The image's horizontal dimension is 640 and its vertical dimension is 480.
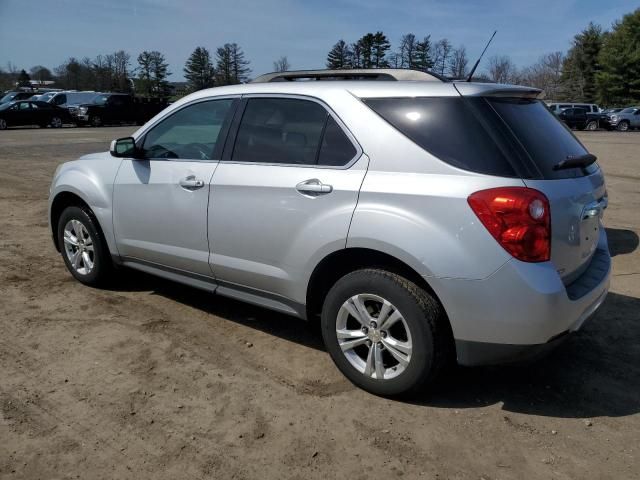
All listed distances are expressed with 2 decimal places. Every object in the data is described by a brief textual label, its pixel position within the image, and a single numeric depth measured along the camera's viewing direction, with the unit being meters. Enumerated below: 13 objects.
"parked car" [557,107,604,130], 37.30
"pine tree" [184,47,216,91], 73.11
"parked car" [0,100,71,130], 26.17
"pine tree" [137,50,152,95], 82.81
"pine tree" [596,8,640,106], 58.44
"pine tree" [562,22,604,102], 66.19
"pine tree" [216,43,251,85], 72.75
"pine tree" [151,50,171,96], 84.19
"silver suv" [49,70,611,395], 2.73
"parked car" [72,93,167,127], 30.58
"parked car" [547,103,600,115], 38.62
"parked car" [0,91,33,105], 33.87
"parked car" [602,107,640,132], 38.44
